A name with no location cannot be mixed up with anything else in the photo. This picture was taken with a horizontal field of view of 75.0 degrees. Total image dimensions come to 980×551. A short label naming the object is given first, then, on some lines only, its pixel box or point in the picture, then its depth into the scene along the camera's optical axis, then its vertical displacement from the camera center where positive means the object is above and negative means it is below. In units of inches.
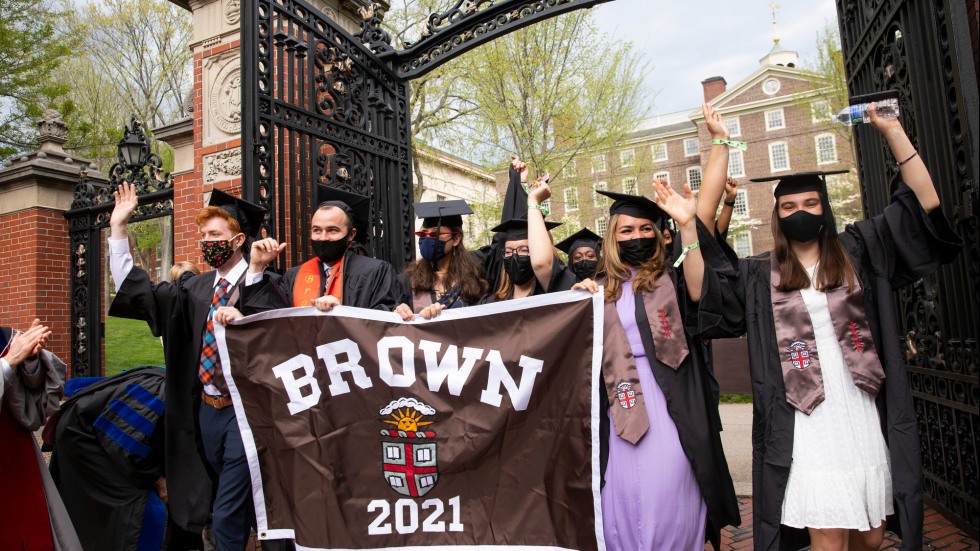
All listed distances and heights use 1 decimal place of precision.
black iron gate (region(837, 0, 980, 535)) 136.4 +20.9
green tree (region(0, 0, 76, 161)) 485.4 +220.5
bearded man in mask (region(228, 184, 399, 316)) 159.0 +13.7
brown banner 132.6 -21.9
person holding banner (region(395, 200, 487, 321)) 180.9 +16.1
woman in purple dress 119.1 -17.7
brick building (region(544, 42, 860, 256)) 1615.4 +443.0
